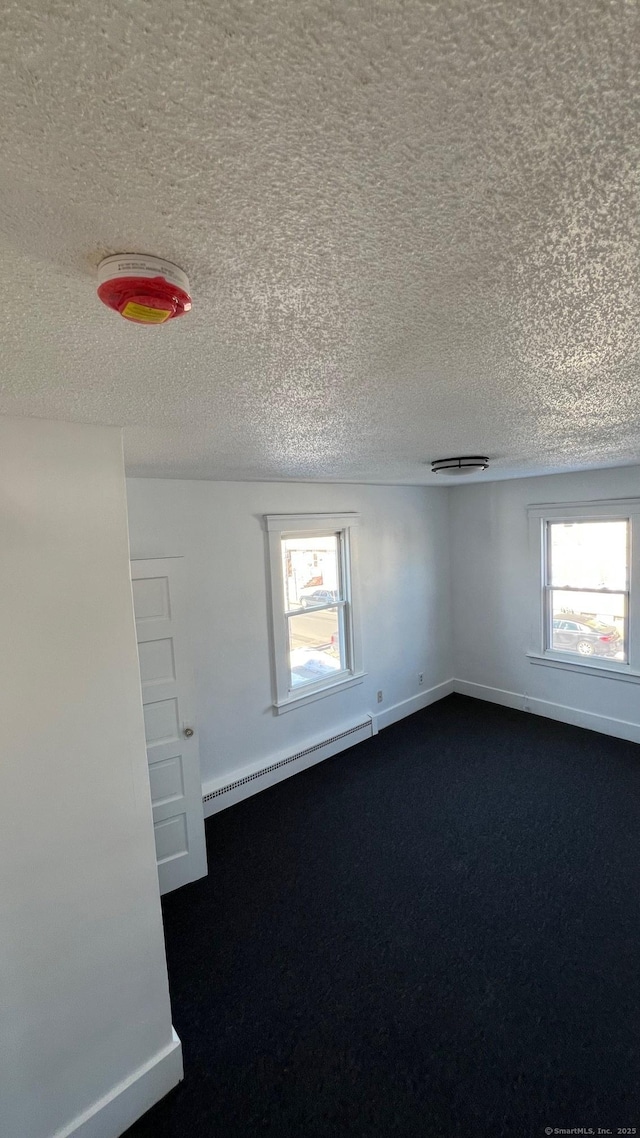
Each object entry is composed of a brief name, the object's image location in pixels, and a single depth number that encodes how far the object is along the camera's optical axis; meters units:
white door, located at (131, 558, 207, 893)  2.70
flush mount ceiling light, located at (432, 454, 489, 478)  2.90
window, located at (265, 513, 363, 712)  3.85
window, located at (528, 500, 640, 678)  4.21
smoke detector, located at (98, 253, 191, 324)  0.61
